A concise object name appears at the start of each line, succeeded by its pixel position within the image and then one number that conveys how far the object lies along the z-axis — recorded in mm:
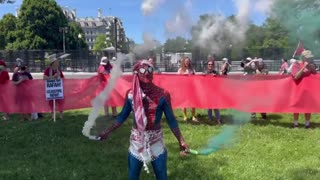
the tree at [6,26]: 52344
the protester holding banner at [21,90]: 8546
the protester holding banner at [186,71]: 8069
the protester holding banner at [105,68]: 8237
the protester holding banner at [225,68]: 8235
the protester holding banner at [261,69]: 8217
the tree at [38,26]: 49235
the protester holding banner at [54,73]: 8357
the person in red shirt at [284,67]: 12539
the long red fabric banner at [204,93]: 7360
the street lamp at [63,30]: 49442
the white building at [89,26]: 86605
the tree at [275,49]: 14545
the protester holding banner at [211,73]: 7784
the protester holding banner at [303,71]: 7186
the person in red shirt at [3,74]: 8699
